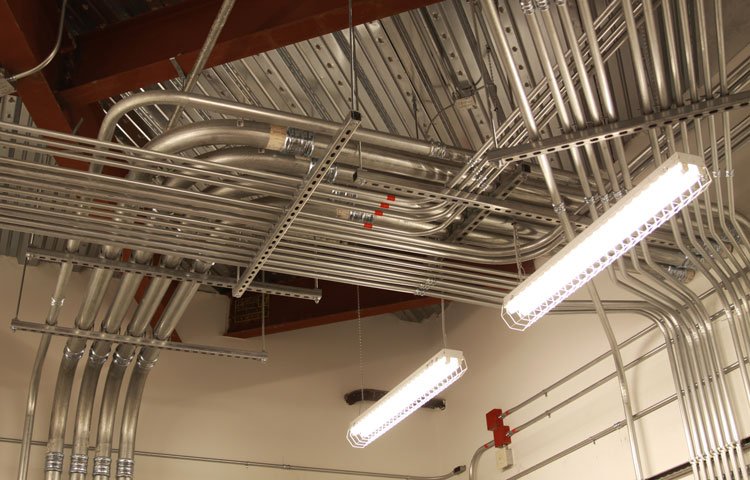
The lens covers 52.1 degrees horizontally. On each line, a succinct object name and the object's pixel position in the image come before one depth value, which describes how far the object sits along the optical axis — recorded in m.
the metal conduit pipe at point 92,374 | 4.64
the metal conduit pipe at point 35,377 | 4.48
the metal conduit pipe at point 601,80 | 2.91
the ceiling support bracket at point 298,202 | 3.10
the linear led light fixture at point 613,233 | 2.95
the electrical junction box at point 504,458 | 5.57
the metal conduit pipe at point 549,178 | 3.00
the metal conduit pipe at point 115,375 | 4.75
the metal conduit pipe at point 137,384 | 4.87
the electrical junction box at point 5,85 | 3.34
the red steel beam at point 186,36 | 3.42
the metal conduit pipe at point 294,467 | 5.64
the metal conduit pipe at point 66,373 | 4.55
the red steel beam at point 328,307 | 6.00
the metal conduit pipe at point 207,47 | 3.14
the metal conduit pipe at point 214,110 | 3.38
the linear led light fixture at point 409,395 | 4.12
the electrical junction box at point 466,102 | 4.34
